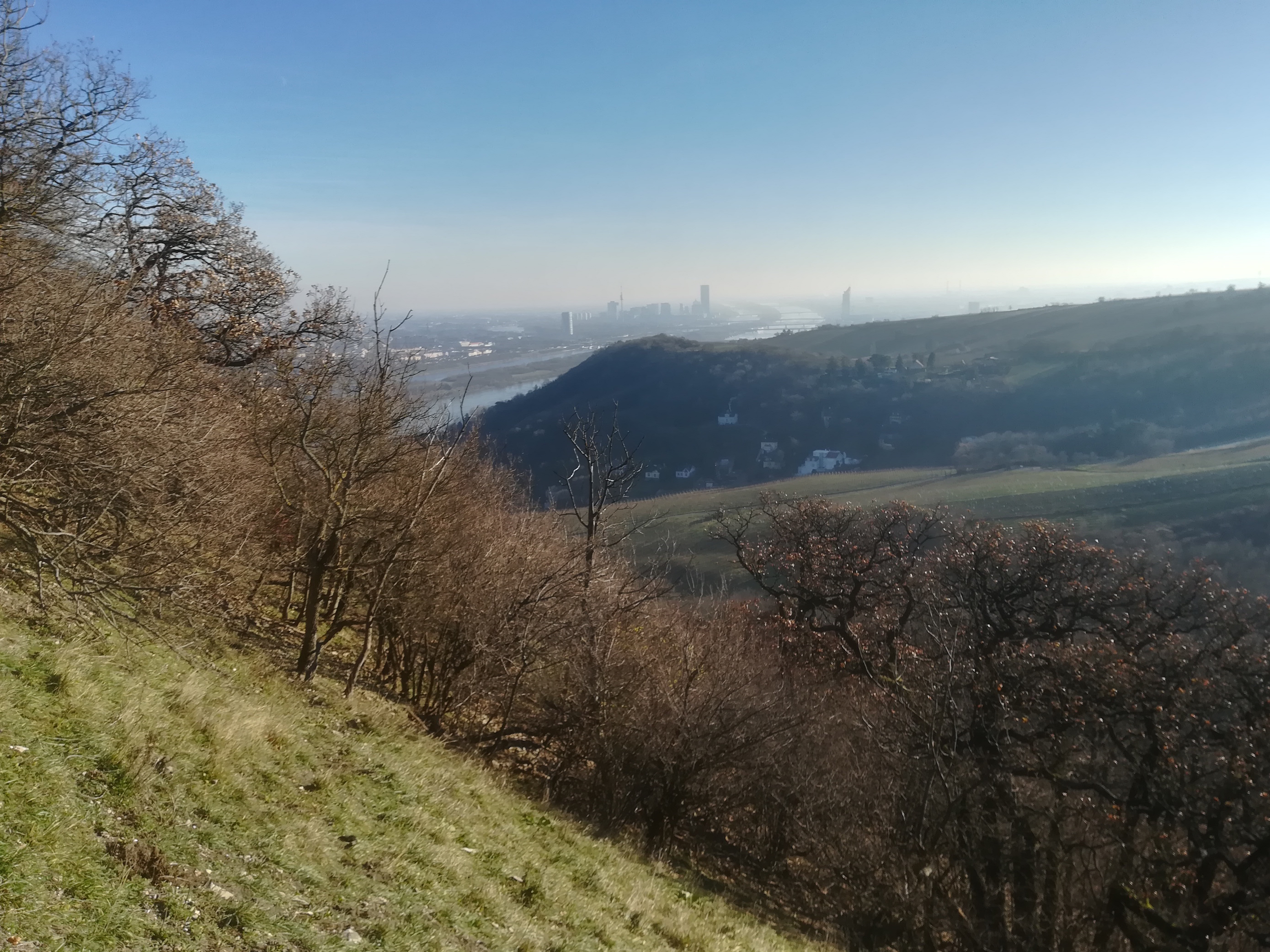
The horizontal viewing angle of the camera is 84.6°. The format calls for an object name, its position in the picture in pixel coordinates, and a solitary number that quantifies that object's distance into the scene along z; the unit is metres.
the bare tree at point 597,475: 16.22
